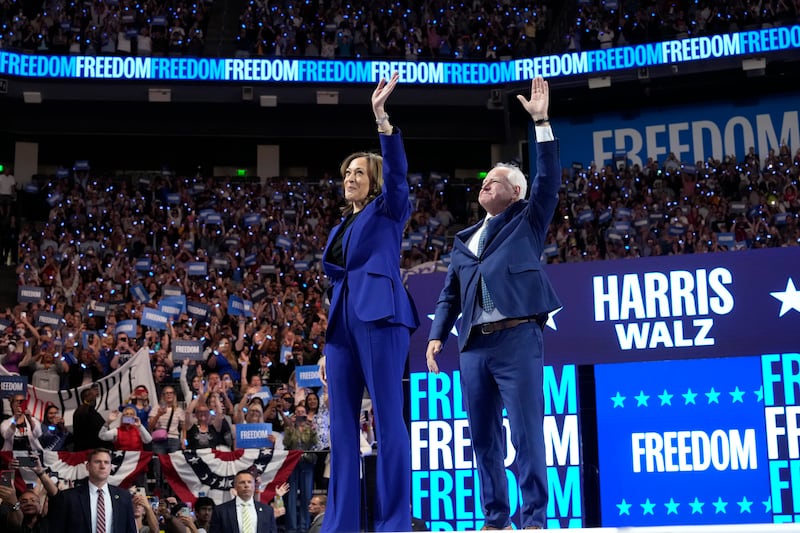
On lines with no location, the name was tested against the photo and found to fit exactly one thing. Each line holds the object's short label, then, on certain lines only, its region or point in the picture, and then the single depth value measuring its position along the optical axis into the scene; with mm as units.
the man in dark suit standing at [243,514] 8984
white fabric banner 11500
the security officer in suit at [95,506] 7848
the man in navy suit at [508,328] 4184
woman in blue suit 3945
